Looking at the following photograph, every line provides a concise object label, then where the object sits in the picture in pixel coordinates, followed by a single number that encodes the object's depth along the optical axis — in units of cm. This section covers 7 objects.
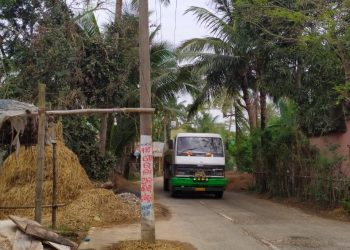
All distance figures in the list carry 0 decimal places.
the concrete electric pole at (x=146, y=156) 1032
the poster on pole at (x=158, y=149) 3805
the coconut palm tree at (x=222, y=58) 2536
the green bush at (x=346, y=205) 1563
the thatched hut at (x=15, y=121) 1016
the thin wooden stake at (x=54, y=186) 1254
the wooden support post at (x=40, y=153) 1030
